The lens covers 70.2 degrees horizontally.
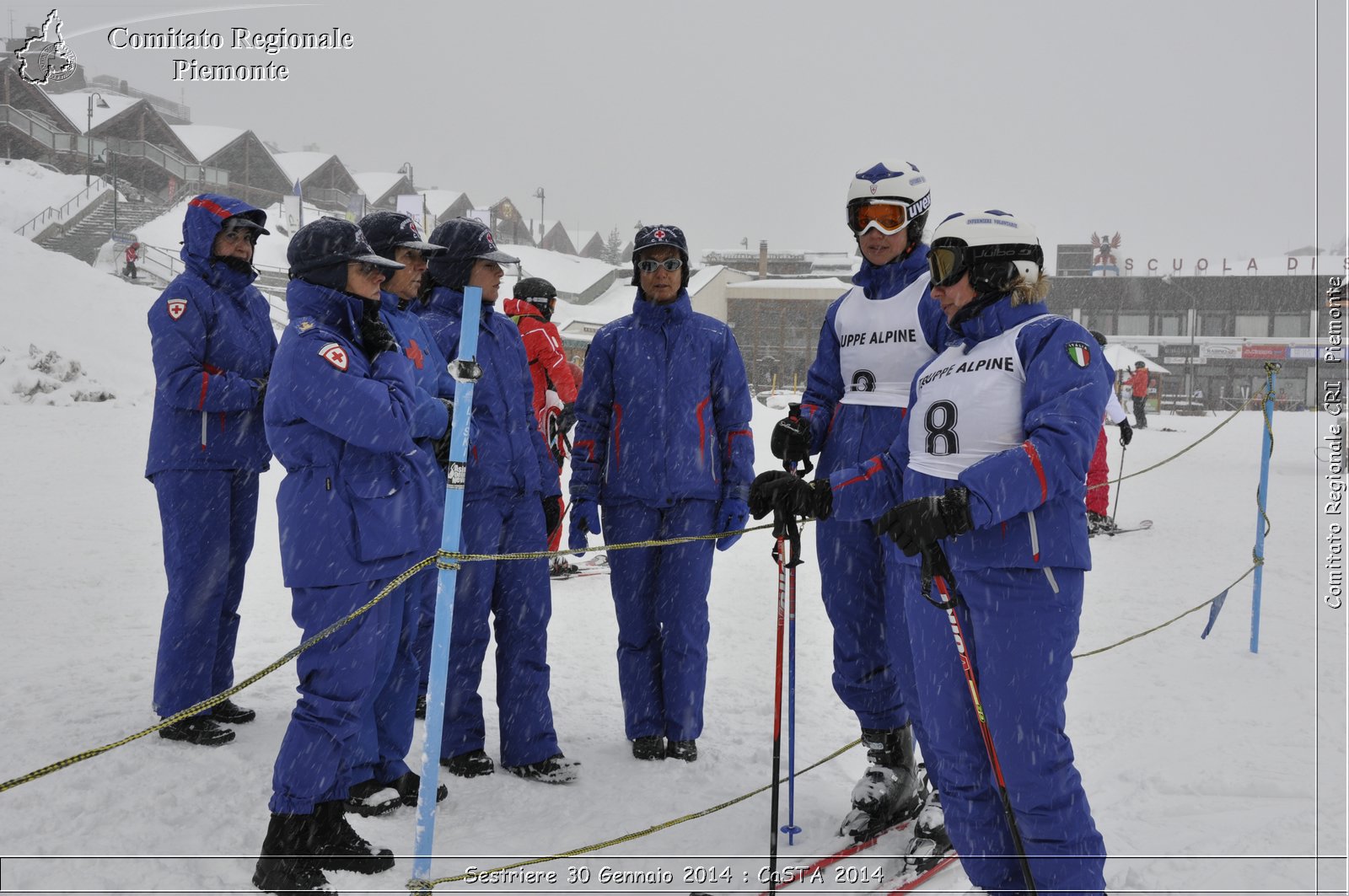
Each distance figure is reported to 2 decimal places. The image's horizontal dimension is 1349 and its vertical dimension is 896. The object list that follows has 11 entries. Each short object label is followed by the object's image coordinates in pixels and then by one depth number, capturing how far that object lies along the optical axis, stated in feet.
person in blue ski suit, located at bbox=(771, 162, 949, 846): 11.98
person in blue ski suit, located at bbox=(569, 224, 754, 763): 14.20
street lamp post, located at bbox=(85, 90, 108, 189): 131.03
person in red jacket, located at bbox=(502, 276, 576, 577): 21.48
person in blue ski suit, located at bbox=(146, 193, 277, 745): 13.28
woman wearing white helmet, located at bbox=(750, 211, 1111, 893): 8.37
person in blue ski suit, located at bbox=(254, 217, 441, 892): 9.74
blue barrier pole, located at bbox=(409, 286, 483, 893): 8.78
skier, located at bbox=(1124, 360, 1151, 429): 80.74
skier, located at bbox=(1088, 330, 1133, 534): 35.55
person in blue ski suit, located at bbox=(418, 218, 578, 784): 13.35
